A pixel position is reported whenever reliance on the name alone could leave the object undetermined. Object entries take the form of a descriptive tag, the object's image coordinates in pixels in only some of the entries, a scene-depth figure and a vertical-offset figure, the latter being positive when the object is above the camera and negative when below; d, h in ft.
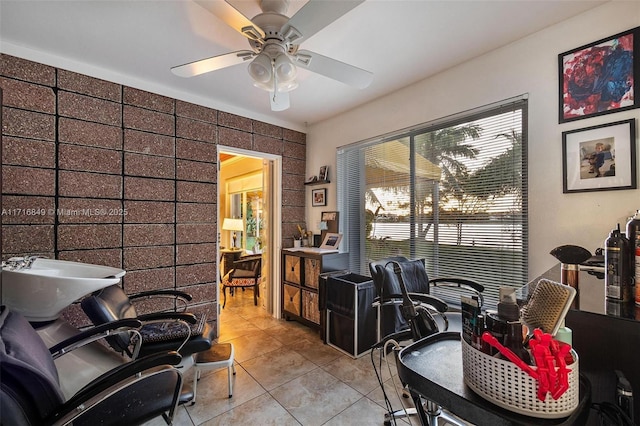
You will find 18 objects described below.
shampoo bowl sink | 5.05 -1.47
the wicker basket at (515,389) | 1.98 -1.36
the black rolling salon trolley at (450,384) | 2.04 -1.52
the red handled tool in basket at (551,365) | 1.94 -1.13
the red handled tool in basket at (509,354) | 1.98 -1.10
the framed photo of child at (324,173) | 11.75 +1.79
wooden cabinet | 10.19 -2.67
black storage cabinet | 8.43 -3.27
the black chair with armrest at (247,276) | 13.06 -3.03
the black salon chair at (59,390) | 3.10 -2.33
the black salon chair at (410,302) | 4.00 -1.88
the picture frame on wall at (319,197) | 11.95 +0.77
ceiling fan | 4.22 +3.17
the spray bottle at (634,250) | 3.19 -0.45
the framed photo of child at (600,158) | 5.19 +1.14
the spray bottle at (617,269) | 3.28 -0.71
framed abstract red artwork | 5.19 +2.80
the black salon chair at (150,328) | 5.57 -2.76
